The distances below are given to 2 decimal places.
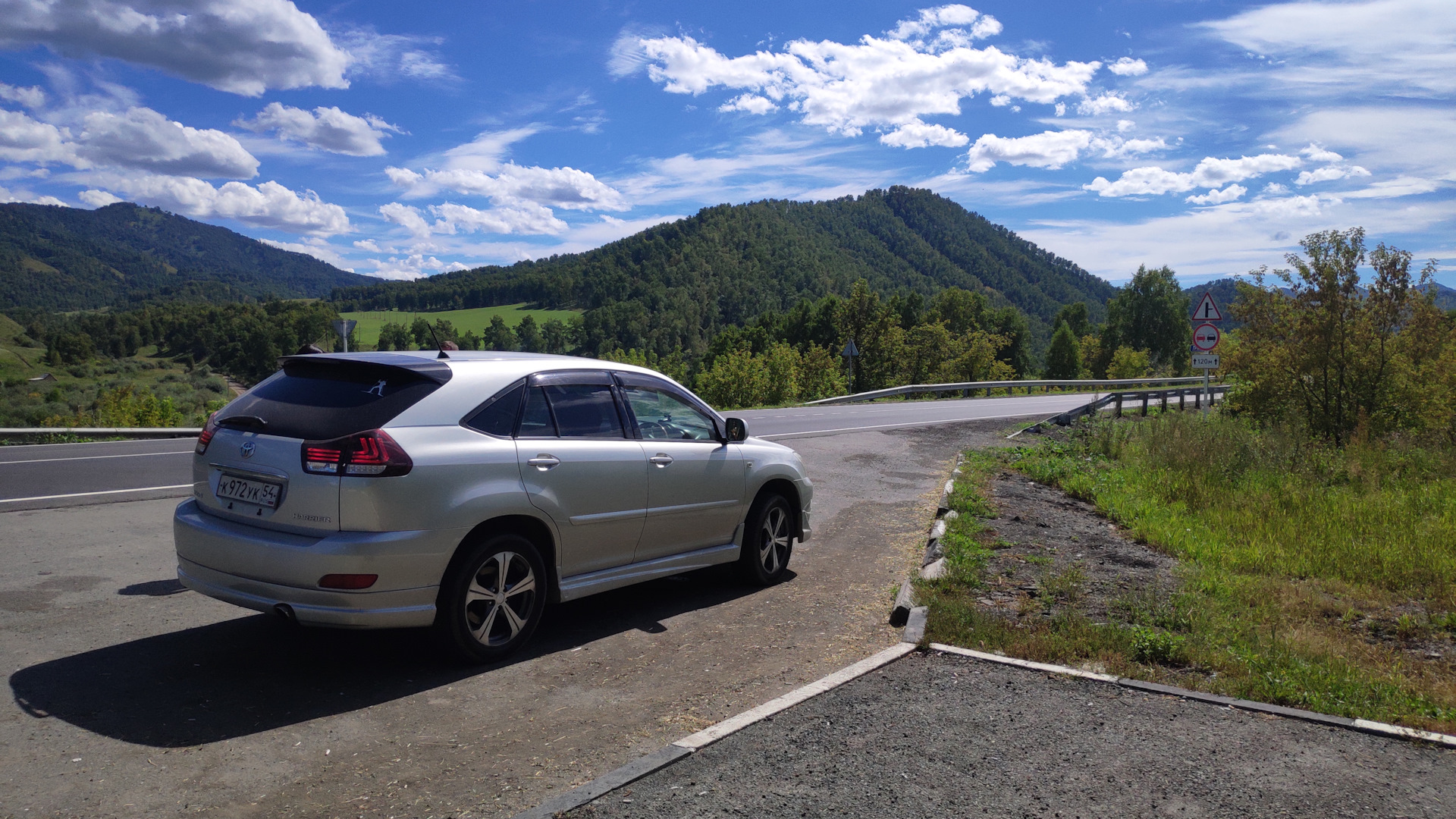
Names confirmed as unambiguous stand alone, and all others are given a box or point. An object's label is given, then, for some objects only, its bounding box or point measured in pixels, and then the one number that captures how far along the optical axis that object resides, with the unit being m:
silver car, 4.28
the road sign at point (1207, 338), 18.53
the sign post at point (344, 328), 16.22
